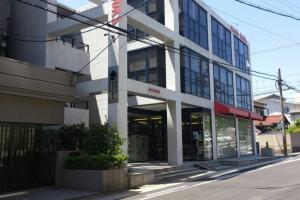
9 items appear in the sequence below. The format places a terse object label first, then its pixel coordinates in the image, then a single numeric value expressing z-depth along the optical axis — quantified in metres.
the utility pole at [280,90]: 26.33
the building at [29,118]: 10.75
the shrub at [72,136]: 12.32
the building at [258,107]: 35.16
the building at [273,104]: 55.39
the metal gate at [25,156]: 10.77
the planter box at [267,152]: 24.41
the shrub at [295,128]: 33.02
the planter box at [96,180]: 10.53
